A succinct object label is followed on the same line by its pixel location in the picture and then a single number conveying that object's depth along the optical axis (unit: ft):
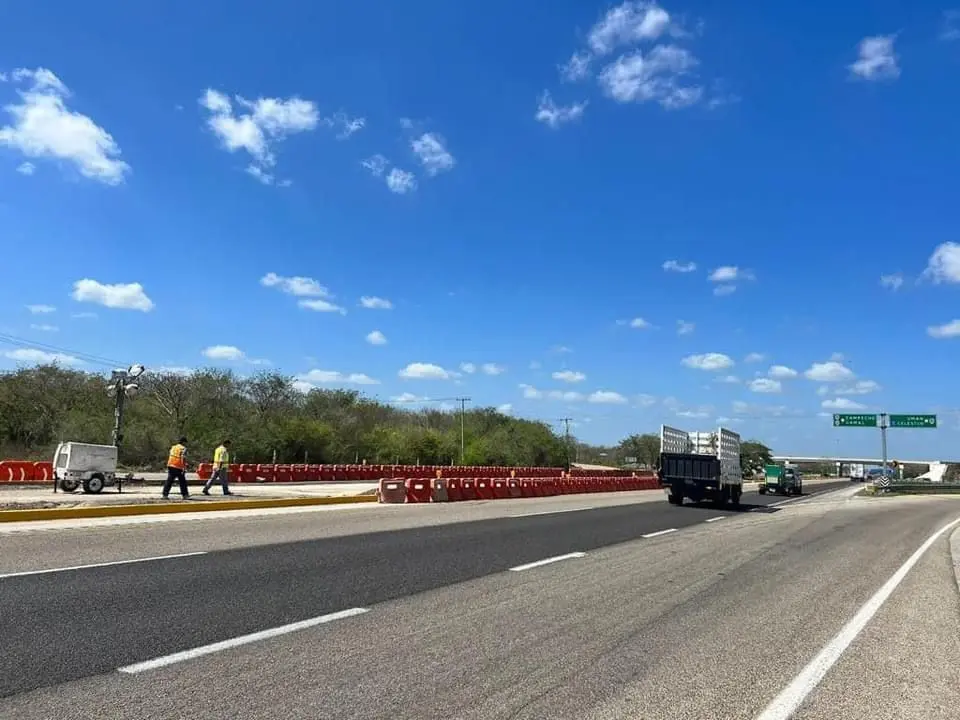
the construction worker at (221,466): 80.53
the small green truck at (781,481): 179.93
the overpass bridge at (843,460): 566.93
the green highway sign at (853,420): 219.20
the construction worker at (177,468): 74.43
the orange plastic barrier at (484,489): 101.35
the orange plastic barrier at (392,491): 84.84
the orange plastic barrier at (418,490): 88.22
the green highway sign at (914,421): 219.82
